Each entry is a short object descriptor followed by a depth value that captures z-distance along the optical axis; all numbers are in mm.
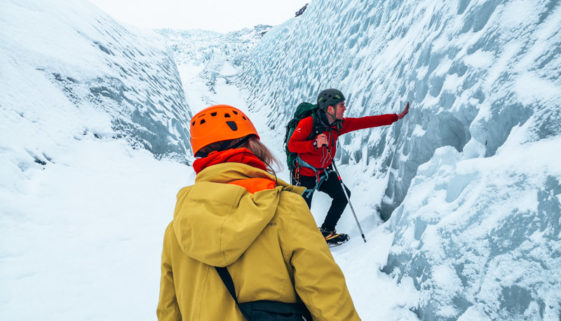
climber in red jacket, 2984
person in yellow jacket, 942
